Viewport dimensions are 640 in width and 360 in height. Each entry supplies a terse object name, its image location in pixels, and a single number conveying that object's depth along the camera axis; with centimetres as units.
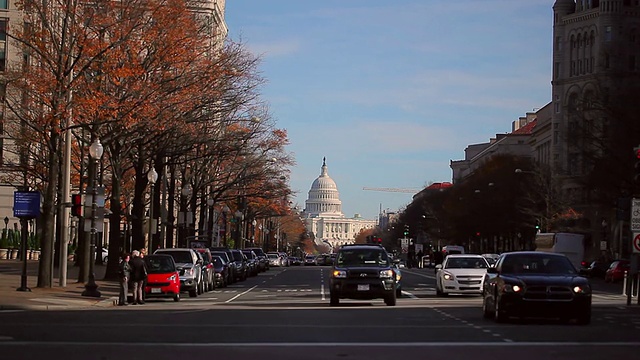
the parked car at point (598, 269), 8175
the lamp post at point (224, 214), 8449
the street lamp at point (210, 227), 8030
